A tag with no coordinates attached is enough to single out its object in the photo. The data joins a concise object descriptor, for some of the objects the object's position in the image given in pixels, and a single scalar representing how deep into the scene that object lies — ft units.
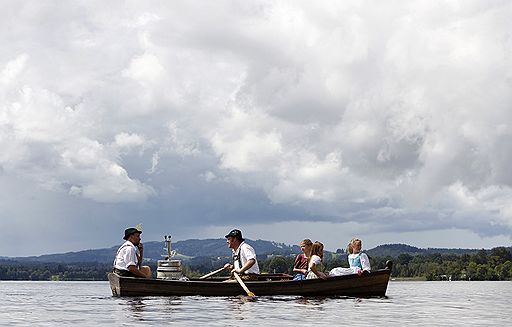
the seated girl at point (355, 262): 106.32
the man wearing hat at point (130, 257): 96.78
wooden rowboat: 98.99
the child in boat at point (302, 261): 103.91
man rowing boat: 99.88
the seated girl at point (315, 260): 102.73
